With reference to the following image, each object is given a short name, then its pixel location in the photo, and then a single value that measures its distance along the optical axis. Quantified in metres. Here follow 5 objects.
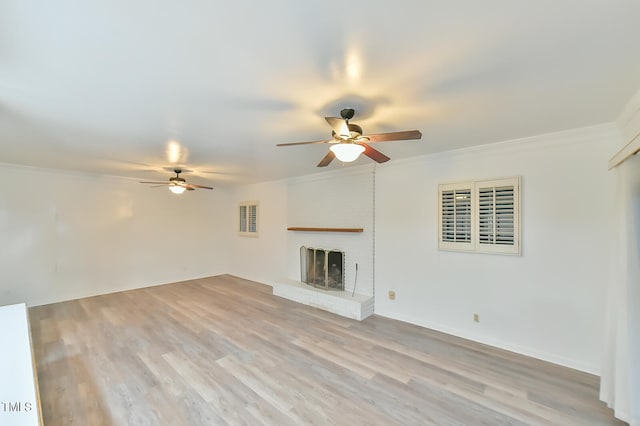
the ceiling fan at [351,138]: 2.12
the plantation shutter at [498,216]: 3.14
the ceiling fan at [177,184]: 4.76
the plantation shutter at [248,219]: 6.77
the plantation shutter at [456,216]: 3.49
